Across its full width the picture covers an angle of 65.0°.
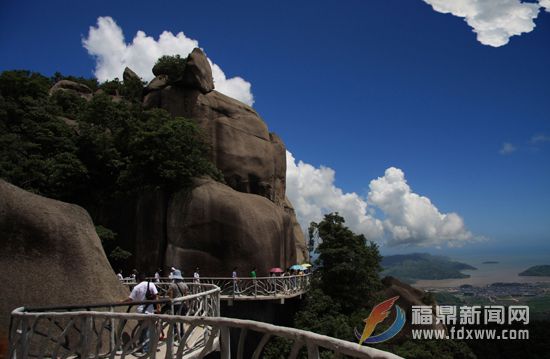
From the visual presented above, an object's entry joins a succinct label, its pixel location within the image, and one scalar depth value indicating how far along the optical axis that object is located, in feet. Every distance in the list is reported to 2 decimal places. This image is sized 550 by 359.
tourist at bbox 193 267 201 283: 69.72
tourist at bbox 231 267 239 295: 74.48
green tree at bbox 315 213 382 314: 83.76
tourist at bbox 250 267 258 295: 75.46
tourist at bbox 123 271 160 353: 27.96
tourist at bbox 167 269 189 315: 38.05
